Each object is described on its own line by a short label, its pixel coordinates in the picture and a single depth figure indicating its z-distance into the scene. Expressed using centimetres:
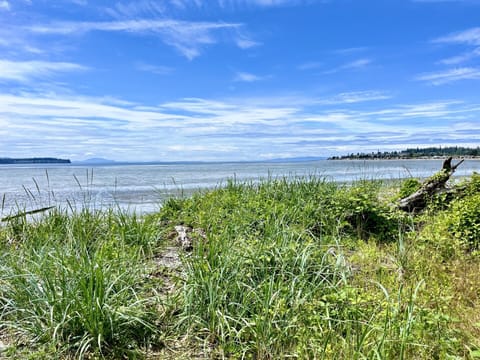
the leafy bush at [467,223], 494
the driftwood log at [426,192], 730
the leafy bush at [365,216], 613
